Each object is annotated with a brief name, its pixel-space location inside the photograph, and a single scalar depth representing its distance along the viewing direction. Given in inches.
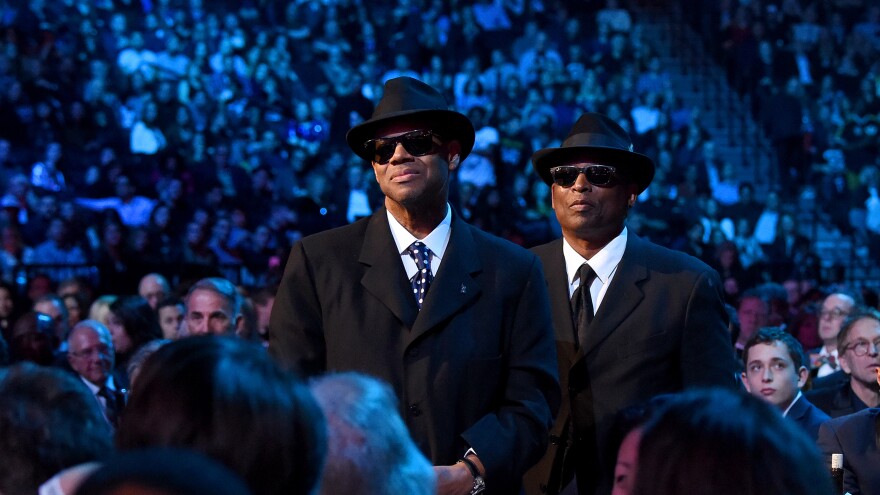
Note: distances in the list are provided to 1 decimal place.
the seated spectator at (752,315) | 415.2
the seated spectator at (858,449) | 205.8
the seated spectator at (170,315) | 362.0
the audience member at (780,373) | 268.2
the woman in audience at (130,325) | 343.0
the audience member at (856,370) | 300.5
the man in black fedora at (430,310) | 152.0
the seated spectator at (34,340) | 318.3
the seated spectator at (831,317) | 401.5
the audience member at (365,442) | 91.5
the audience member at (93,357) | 298.8
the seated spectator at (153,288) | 422.9
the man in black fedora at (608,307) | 179.2
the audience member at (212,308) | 307.3
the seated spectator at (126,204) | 525.3
